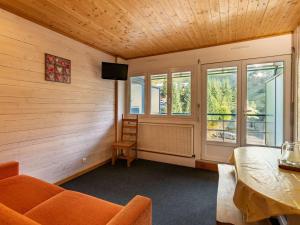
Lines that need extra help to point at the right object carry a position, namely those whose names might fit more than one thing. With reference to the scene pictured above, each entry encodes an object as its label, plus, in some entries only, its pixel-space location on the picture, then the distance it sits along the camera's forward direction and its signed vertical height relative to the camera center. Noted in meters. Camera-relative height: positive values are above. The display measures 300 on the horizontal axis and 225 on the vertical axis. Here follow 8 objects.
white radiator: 3.62 -0.60
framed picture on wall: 2.59 +0.67
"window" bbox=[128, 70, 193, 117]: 3.75 +0.42
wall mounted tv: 3.64 +0.87
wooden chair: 3.74 -0.69
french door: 2.96 +0.14
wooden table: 0.98 -0.50
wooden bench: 1.34 -0.82
